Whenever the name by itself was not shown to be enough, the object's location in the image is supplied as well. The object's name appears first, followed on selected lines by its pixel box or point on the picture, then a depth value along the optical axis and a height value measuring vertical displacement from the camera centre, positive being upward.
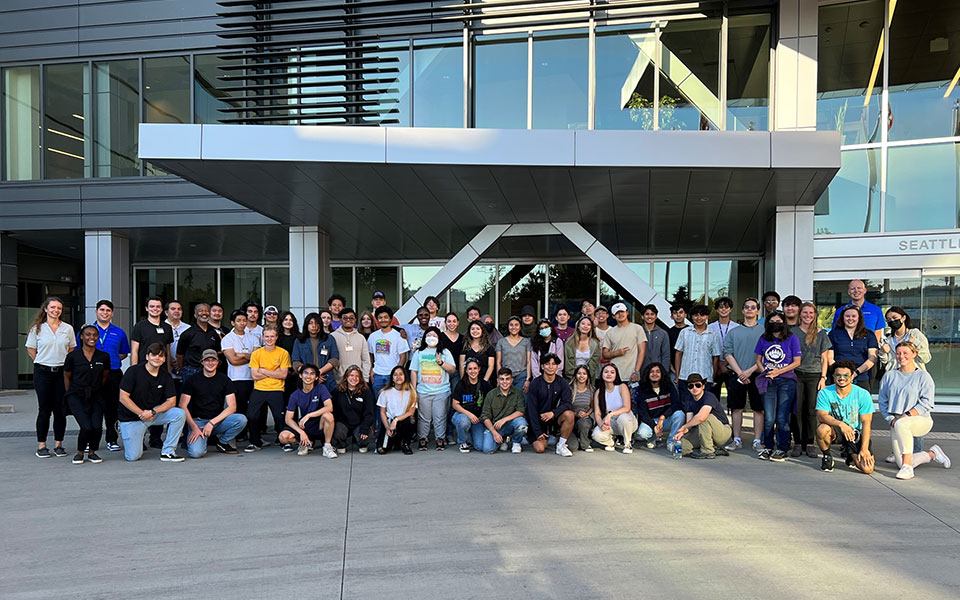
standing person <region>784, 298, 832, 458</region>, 7.36 -1.02
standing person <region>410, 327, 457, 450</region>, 7.91 -1.17
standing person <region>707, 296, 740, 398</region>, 8.26 -0.49
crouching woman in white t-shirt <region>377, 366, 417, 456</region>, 7.59 -1.46
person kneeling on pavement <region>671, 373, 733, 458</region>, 7.35 -1.52
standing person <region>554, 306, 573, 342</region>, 8.64 -0.51
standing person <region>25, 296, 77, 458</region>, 7.39 -0.88
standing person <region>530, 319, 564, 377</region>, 8.34 -0.75
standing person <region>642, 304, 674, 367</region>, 8.63 -0.78
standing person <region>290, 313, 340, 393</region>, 8.20 -0.79
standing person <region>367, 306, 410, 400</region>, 8.26 -0.81
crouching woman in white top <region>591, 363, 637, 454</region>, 7.66 -1.47
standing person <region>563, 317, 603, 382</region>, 8.18 -0.79
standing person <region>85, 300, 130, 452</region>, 7.70 -0.86
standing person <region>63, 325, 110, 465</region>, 7.17 -1.13
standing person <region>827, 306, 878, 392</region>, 7.64 -0.64
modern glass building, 8.51 +2.49
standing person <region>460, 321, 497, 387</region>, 8.07 -0.80
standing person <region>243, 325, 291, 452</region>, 7.83 -1.13
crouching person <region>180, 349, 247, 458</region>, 7.61 -1.37
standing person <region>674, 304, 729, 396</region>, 8.19 -0.76
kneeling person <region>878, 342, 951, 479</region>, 6.62 -1.22
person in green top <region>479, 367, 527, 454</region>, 7.62 -1.50
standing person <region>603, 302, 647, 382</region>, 8.48 -0.76
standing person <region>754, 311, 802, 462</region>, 7.29 -0.99
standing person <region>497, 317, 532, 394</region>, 8.32 -0.88
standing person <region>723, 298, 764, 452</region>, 7.77 -0.95
